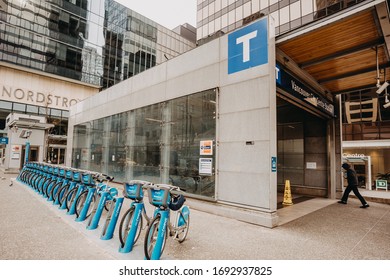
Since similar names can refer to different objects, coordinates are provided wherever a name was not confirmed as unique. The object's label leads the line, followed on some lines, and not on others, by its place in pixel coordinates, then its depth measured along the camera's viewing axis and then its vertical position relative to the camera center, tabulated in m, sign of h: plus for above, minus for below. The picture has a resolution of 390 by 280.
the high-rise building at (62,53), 25.33 +12.40
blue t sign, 6.06 +2.98
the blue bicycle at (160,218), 3.33 -0.91
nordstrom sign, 25.08 +6.22
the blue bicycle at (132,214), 3.70 -0.96
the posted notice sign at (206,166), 7.05 -0.31
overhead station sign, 6.57 +2.20
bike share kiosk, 18.39 +0.98
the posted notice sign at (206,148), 7.13 +0.25
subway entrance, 10.51 +0.34
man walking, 8.18 -0.87
